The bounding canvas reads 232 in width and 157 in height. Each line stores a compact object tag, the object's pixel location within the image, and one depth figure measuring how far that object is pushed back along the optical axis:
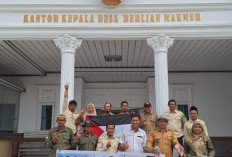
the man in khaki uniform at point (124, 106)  5.83
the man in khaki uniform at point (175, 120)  5.80
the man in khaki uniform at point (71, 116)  5.56
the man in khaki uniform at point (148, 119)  5.73
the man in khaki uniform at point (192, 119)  5.21
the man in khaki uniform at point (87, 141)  4.75
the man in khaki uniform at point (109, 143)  4.64
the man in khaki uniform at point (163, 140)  4.48
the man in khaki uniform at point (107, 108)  5.89
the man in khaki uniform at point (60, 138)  4.61
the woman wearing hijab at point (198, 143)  4.67
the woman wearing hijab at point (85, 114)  5.38
